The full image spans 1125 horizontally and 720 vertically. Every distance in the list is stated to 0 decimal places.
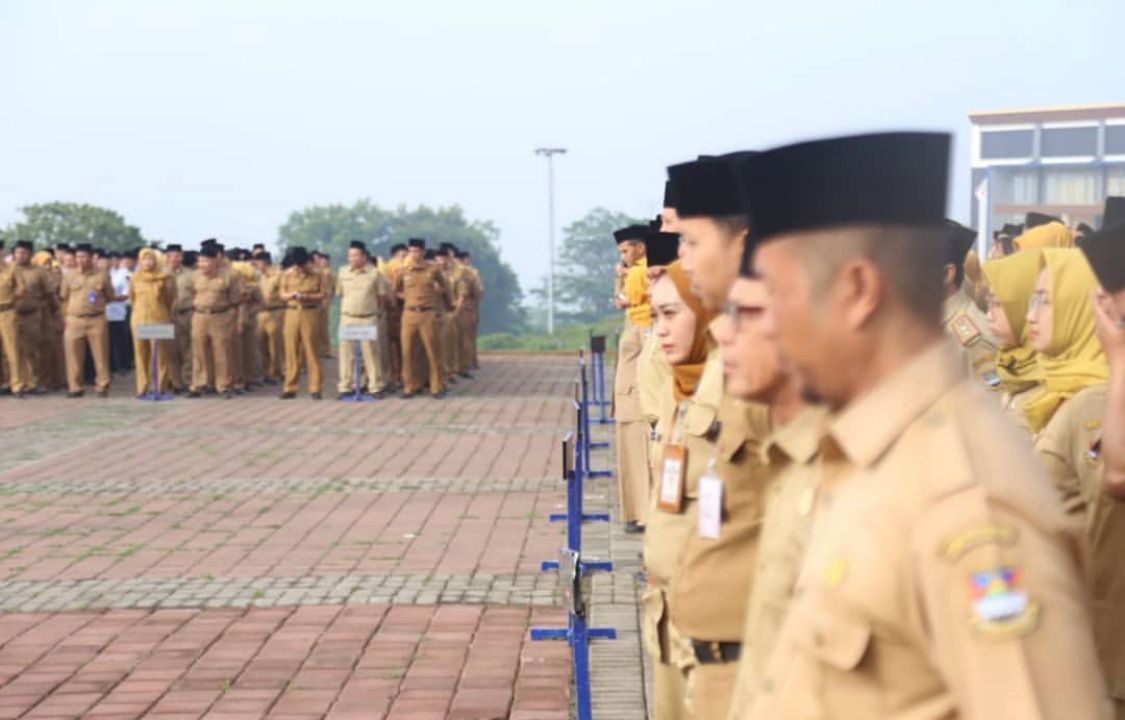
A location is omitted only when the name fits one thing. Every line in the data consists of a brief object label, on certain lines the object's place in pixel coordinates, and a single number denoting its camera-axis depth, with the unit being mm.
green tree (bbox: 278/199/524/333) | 86688
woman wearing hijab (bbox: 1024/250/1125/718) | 3508
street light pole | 56031
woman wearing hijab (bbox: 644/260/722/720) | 3982
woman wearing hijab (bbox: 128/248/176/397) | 21672
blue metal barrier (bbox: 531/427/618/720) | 5316
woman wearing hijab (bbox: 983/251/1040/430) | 5176
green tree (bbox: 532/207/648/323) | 86688
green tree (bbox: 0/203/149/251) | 44312
